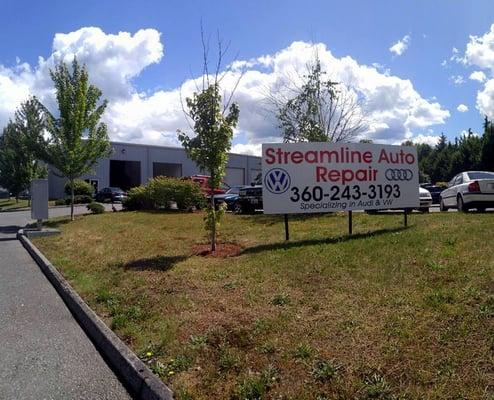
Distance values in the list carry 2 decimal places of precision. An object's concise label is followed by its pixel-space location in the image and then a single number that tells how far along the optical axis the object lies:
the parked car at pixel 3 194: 77.07
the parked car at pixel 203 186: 25.62
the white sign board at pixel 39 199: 18.34
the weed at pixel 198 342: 4.89
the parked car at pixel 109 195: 43.47
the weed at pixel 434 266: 6.35
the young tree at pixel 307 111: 23.88
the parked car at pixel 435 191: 29.00
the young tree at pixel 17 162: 38.91
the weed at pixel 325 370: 3.95
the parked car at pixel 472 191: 14.93
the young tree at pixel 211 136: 10.59
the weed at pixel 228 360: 4.39
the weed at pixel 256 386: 3.86
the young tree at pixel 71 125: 21.80
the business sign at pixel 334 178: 10.95
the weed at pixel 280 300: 5.91
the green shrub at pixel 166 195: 24.53
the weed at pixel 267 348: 4.58
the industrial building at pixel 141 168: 53.47
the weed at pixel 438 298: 5.10
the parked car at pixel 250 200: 22.22
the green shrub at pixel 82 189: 42.73
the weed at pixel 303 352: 4.35
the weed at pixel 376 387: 3.59
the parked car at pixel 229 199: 25.14
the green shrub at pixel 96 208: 25.14
